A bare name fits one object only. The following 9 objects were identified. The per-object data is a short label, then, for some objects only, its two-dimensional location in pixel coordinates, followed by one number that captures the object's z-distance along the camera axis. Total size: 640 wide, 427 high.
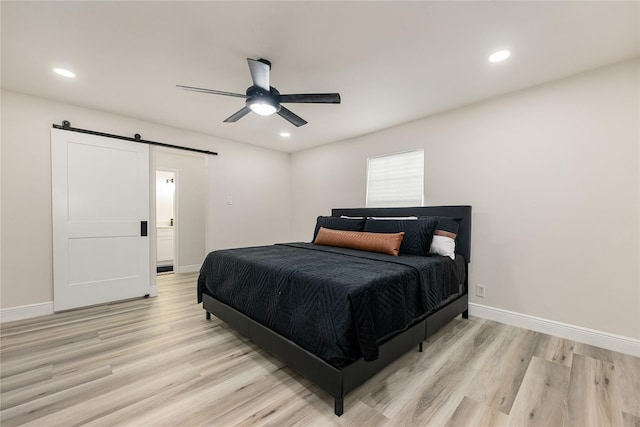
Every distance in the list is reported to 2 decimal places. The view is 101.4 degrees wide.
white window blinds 3.54
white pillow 2.65
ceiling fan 2.02
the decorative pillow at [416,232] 2.64
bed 1.50
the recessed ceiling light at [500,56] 2.05
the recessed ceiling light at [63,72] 2.34
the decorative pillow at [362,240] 2.68
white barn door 3.01
